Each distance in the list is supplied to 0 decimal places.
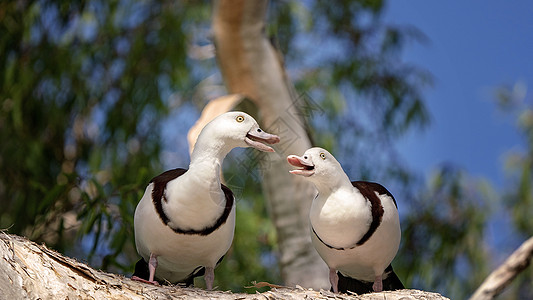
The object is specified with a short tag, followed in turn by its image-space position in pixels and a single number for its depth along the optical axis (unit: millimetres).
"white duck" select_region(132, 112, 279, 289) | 7674
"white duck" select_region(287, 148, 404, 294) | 7700
